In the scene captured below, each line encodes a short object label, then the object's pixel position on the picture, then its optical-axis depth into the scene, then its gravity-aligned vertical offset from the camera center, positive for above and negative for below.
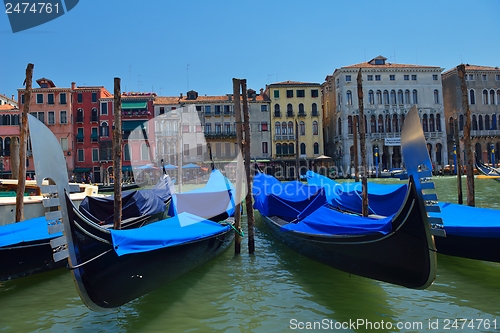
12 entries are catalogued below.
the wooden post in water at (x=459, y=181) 9.93 -0.44
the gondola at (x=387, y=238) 3.21 -0.72
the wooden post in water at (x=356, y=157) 9.22 +0.27
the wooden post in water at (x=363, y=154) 6.79 +0.29
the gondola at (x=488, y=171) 16.69 -0.33
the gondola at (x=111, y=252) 2.83 -0.69
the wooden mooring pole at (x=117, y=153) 5.80 +0.40
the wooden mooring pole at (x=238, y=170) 5.93 +0.06
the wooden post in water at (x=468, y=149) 7.61 +0.30
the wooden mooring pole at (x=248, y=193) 5.98 -0.30
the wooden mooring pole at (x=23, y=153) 6.54 +0.50
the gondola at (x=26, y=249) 4.62 -0.82
